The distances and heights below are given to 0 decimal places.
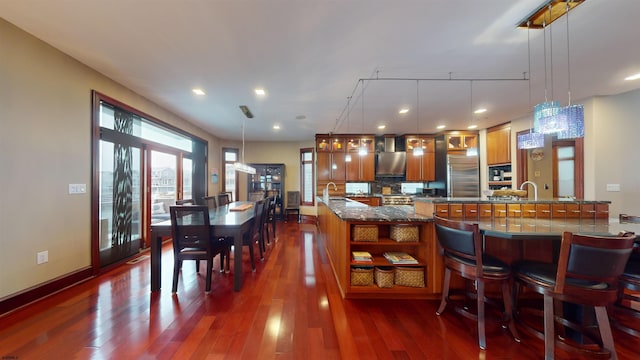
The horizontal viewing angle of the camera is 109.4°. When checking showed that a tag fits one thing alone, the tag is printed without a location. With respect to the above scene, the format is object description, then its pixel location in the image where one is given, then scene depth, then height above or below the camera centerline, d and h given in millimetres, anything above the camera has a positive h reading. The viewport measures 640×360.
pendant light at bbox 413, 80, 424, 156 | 3447 +1443
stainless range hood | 6559 +557
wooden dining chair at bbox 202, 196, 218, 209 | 4309 -355
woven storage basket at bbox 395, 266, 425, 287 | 2328 -972
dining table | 2561 -648
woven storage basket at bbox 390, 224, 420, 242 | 2367 -536
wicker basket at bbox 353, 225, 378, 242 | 2396 -538
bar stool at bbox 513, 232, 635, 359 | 1320 -600
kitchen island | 2000 -494
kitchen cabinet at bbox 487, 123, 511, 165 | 5395 +914
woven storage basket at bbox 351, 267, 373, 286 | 2363 -1000
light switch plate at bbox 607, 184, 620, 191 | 3770 -110
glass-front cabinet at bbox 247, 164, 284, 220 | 7199 +93
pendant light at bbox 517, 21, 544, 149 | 2551 +479
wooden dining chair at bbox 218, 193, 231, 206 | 5031 -366
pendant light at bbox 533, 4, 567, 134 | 2078 +588
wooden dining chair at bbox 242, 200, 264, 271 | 3150 -725
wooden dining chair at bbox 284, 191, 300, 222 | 7246 -651
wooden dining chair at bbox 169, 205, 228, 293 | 2499 -634
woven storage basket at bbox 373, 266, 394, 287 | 2336 -990
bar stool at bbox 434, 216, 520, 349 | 1678 -652
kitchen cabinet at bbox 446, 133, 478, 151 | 6266 +1122
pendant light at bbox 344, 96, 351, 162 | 3895 +1433
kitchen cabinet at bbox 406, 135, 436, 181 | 6590 +550
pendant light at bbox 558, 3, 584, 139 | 2090 +573
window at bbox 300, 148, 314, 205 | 7363 +217
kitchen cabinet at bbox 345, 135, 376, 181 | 6547 +589
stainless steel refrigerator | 6152 +149
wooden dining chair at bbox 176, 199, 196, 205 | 3814 -336
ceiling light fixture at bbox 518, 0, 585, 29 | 1820 +1431
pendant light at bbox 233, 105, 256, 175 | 4271 +1406
